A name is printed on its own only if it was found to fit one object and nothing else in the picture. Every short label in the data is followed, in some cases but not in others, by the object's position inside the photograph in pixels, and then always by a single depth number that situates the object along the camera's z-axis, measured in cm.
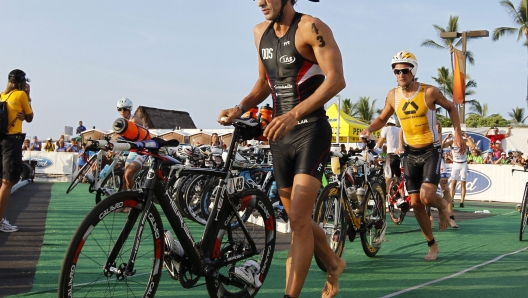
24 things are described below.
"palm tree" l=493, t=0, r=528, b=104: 5097
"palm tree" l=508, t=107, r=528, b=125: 7700
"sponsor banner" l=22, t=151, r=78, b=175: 2488
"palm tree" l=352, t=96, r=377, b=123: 7362
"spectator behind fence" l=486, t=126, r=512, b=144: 2308
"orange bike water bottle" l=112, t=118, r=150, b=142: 340
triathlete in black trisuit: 387
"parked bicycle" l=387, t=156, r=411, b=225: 1003
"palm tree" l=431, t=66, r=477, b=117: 6775
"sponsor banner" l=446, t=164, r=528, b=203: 2009
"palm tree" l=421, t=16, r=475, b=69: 5323
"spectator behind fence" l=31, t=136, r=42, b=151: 2781
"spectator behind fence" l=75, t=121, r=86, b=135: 2672
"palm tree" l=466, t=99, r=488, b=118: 7266
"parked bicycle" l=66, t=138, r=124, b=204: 1102
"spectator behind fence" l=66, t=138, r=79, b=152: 2609
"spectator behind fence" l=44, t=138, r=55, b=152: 2627
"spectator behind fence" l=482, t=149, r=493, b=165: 2191
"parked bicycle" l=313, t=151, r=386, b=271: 604
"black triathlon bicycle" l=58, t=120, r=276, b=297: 342
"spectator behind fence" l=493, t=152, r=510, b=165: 2108
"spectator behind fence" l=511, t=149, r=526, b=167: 1907
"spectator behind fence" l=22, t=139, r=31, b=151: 2610
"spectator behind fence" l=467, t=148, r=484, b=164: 2200
